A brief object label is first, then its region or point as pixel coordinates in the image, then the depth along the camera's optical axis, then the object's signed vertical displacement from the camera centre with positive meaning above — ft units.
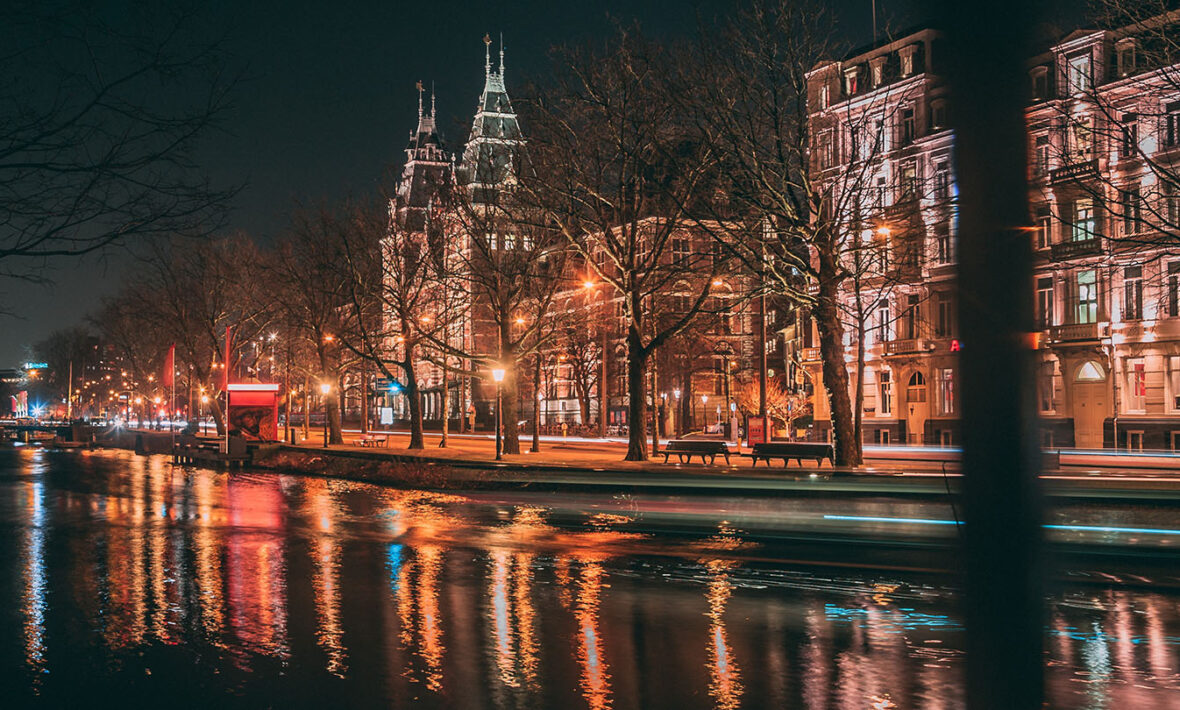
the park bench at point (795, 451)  96.89 -5.70
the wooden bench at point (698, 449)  108.27 -5.98
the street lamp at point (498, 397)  117.72 +0.05
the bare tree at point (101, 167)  32.55 +7.82
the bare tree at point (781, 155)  86.69 +21.43
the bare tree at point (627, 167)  99.45 +23.83
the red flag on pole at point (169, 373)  141.16 +4.28
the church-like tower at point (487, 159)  116.98 +29.36
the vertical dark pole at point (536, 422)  146.50 -3.83
